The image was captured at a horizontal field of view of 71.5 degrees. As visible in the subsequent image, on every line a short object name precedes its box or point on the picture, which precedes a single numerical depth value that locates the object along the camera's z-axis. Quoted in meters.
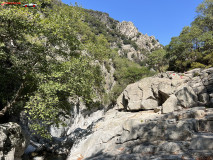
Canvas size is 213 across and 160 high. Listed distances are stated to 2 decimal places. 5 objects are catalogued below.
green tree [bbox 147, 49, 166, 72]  57.61
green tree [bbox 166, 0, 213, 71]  39.86
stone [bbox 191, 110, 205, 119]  10.94
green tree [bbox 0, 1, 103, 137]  11.23
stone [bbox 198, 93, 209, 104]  14.33
